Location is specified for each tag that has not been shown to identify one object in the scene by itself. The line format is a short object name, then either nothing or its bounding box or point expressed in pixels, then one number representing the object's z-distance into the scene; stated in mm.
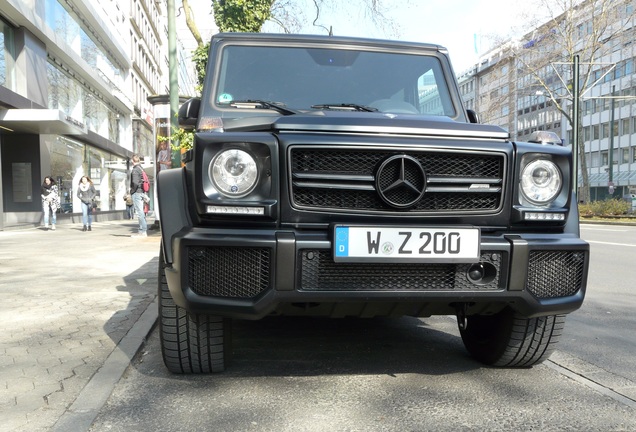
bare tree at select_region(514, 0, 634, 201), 32219
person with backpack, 13773
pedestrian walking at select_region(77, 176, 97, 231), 17266
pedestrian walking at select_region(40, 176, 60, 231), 17938
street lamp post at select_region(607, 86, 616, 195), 40594
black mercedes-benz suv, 2633
